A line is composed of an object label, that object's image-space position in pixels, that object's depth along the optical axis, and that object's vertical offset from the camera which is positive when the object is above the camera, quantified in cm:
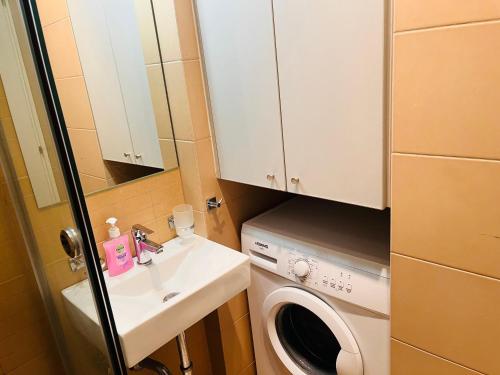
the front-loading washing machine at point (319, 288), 114 -69
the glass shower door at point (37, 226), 65 -31
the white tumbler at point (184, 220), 142 -51
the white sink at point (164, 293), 97 -63
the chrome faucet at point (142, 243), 129 -52
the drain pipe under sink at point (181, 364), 124 -91
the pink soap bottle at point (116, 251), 126 -53
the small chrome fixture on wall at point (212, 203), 144 -46
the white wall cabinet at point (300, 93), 93 -6
